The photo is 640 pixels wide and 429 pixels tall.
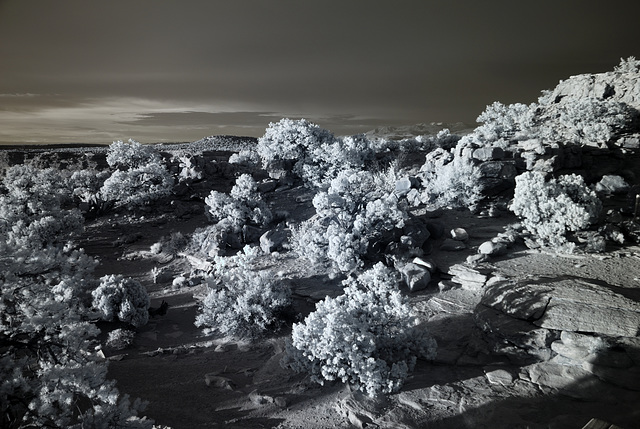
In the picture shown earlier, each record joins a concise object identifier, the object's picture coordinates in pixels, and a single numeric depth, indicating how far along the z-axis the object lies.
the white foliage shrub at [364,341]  7.00
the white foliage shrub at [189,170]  21.02
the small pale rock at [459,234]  12.48
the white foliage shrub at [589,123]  18.72
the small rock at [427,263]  10.92
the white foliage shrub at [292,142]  20.36
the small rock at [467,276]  10.20
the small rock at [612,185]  15.33
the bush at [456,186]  14.92
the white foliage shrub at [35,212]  14.54
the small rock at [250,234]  15.43
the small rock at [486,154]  16.09
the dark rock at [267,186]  19.06
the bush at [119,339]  9.07
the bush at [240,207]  15.97
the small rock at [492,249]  11.36
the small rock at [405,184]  16.88
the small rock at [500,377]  7.05
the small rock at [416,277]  10.42
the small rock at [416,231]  12.21
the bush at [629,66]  25.73
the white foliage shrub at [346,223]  11.75
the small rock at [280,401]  6.86
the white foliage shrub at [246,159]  22.95
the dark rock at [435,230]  13.03
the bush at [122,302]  9.93
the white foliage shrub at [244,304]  9.52
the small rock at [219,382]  7.55
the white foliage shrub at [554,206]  11.83
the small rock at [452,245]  12.06
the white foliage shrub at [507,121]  19.81
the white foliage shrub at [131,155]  22.64
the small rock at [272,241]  13.99
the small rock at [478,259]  11.20
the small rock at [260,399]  7.00
